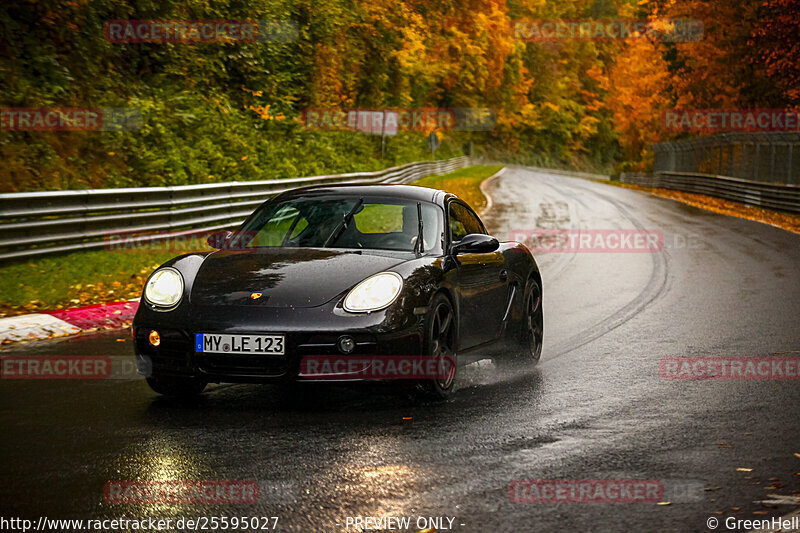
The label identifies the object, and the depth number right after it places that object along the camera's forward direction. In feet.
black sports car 40.70
